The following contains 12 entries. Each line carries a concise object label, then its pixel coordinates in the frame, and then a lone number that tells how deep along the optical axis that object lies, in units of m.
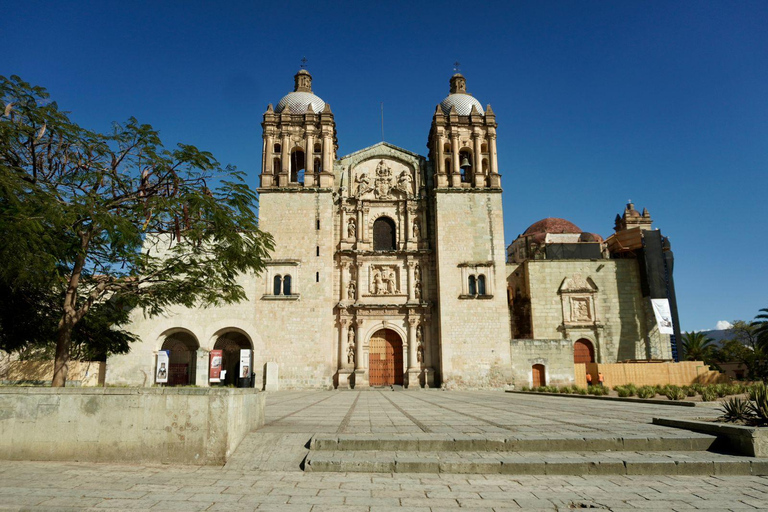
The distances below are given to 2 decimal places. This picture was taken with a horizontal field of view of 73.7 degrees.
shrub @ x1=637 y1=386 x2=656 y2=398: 16.97
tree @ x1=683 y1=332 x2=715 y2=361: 36.47
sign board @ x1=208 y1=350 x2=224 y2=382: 23.56
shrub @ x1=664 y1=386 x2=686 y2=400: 15.56
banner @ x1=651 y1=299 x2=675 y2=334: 27.08
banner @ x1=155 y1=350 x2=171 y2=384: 22.91
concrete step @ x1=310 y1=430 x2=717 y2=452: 6.67
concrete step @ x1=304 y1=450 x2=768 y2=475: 5.96
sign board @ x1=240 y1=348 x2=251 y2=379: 24.20
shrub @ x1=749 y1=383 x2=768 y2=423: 7.09
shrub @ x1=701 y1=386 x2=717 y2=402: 15.50
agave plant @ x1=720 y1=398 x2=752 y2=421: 7.66
